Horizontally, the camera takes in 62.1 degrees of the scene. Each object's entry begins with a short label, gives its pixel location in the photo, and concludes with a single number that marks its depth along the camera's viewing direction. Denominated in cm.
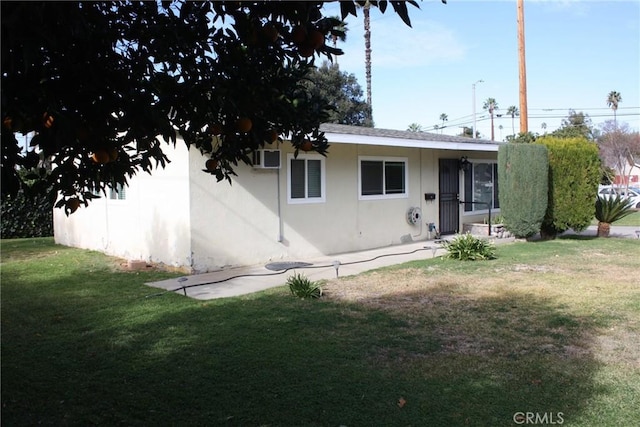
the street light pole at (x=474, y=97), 4321
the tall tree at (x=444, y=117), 7594
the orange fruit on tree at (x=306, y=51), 257
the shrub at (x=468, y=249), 988
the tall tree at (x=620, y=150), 3719
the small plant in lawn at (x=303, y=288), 701
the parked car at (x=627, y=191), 2756
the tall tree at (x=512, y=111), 7519
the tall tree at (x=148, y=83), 216
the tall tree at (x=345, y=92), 3347
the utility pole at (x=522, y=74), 1688
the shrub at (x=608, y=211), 1359
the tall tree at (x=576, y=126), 4847
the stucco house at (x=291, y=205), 912
